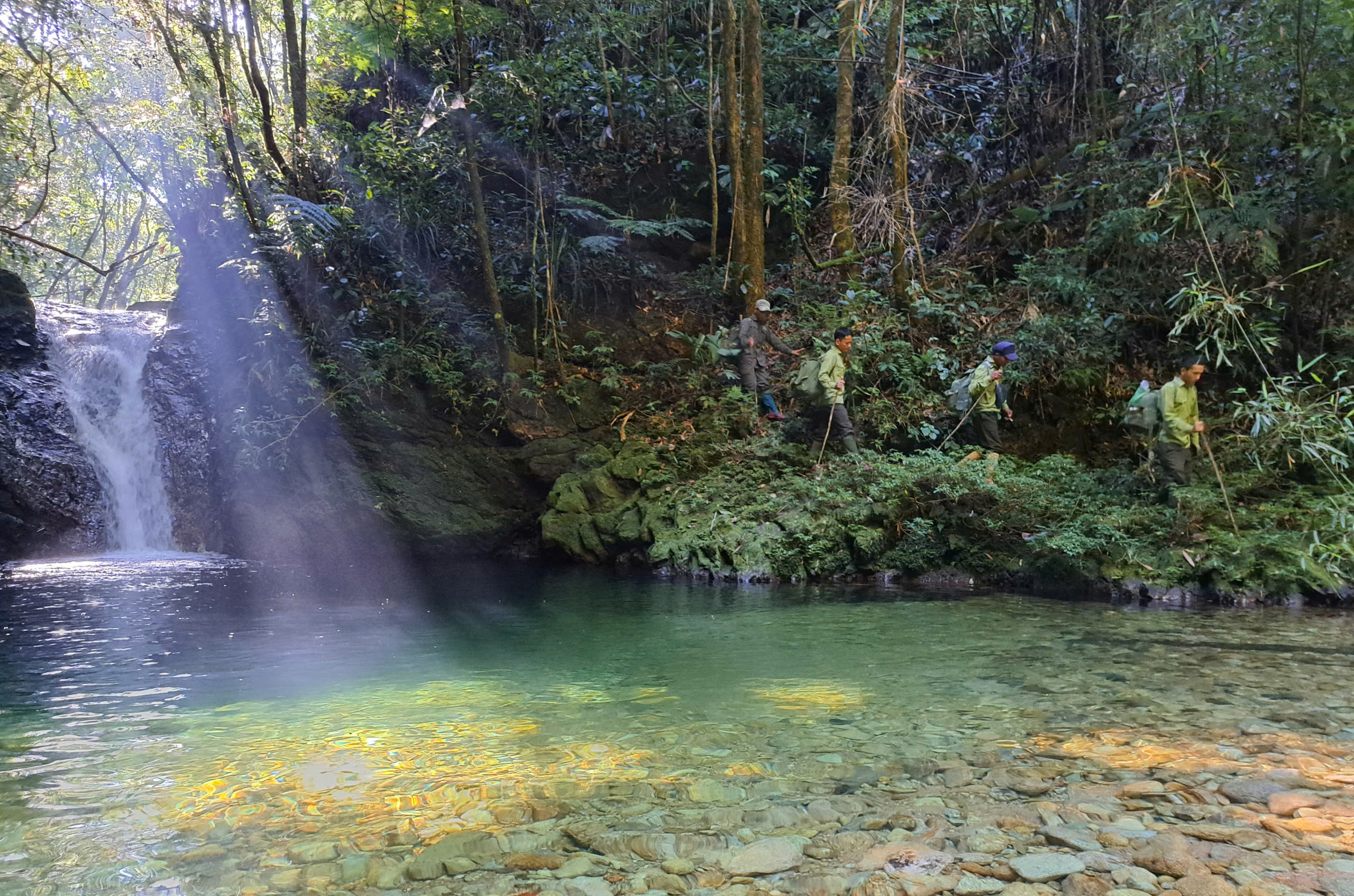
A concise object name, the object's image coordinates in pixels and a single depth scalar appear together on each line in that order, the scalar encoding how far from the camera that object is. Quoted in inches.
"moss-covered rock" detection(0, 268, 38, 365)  538.6
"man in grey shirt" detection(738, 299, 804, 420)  496.7
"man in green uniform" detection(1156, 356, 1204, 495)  334.3
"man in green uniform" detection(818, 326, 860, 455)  430.9
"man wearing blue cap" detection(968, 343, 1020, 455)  415.8
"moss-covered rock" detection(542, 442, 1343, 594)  317.1
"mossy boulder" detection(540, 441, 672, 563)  447.8
